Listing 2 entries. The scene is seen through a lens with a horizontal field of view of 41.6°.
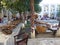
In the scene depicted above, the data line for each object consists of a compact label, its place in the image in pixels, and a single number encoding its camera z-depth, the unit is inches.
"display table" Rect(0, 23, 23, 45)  73.6
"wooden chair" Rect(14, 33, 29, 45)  89.2
